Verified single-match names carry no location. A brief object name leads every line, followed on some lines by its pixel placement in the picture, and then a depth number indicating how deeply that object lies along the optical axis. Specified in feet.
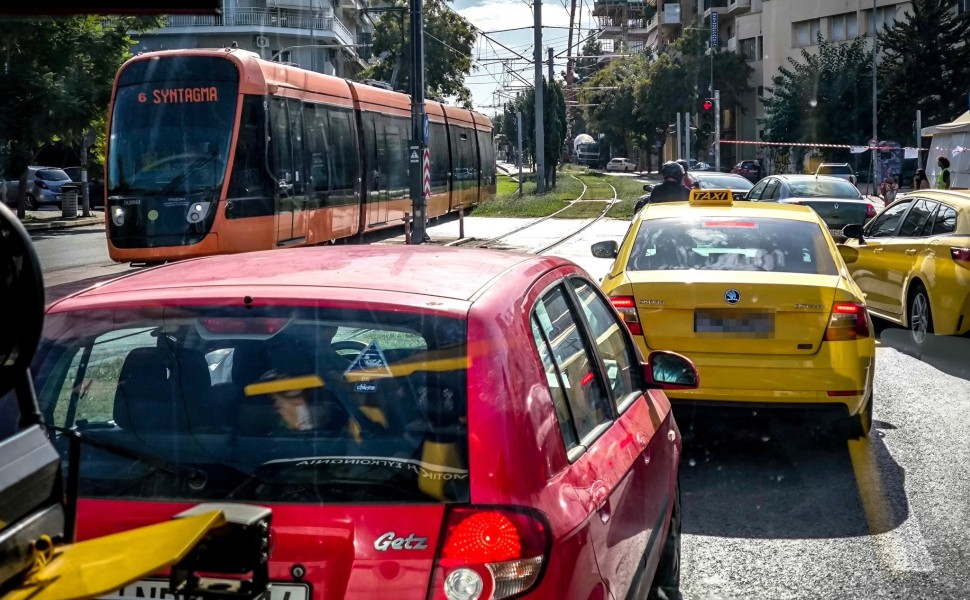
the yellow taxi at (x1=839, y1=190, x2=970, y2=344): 36.63
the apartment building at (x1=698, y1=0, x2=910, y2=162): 214.69
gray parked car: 144.36
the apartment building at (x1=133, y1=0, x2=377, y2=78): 187.62
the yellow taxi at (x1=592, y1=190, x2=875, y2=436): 23.03
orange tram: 58.65
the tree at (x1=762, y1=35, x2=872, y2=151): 200.85
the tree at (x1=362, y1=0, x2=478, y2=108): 239.50
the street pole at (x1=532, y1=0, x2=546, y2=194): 133.59
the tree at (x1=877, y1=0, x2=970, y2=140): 181.57
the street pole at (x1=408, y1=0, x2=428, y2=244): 76.89
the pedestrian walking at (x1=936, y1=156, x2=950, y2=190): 82.48
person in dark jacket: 43.93
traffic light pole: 131.36
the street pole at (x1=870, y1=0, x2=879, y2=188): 161.99
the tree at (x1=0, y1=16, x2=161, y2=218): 106.93
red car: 8.50
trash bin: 130.31
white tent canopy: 125.80
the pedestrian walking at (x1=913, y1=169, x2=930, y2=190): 91.81
